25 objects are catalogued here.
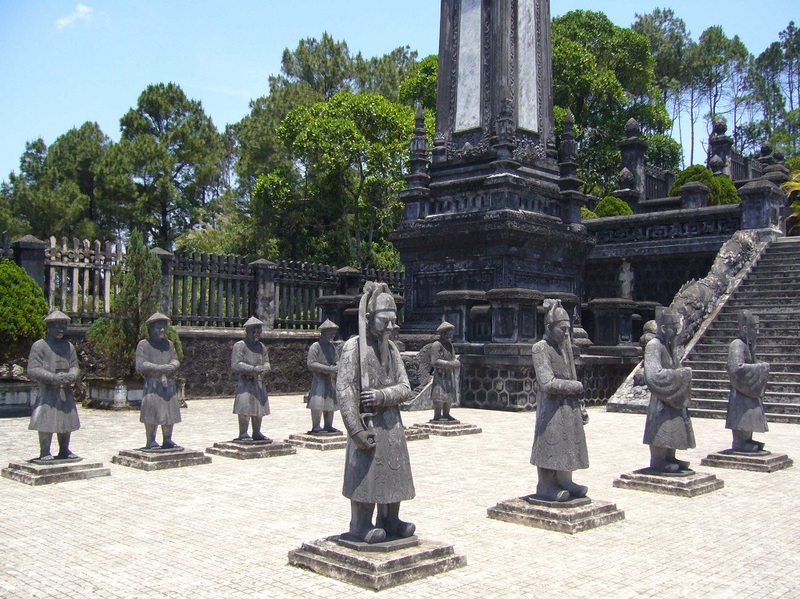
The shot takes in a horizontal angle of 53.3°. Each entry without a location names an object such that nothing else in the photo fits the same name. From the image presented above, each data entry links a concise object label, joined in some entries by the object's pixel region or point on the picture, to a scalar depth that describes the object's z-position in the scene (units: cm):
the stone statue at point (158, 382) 993
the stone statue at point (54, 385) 906
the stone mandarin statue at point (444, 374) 1298
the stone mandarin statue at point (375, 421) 561
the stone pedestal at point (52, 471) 870
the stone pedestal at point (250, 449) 1048
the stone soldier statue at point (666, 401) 845
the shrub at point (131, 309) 1576
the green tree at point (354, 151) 3044
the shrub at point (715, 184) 2573
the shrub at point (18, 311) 1408
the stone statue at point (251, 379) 1088
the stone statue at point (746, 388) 981
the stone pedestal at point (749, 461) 959
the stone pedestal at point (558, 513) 677
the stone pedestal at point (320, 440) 1127
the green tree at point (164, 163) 3975
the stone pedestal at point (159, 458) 965
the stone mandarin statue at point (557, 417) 705
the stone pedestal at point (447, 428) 1258
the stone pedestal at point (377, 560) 527
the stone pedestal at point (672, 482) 821
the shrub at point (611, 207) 2648
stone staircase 1469
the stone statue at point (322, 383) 1160
